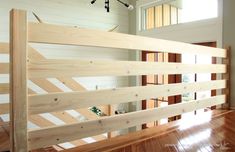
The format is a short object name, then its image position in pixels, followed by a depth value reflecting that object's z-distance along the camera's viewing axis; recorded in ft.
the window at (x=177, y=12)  13.79
